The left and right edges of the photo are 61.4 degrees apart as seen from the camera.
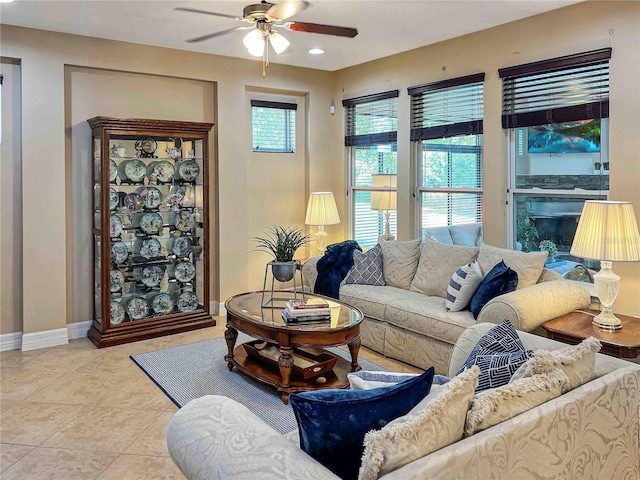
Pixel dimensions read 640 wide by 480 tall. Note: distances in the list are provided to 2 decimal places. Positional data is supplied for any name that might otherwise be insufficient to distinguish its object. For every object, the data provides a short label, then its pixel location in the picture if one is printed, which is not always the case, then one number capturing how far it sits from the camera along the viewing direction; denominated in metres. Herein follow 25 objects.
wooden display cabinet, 4.80
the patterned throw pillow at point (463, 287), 3.94
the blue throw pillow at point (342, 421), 1.52
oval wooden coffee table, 3.45
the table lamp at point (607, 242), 3.21
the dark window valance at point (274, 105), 6.03
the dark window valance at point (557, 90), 3.87
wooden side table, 3.06
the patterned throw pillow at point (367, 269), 4.94
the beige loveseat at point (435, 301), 3.56
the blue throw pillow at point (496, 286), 3.75
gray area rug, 3.47
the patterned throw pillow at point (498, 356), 1.95
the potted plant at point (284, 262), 3.91
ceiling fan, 3.39
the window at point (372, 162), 5.75
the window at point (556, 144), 3.91
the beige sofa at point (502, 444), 1.46
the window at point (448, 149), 4.87
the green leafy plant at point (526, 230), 4.43
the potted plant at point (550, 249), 4.27
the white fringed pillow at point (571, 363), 1.82
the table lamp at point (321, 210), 5.77
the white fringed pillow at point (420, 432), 1.38
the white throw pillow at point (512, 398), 1.59
